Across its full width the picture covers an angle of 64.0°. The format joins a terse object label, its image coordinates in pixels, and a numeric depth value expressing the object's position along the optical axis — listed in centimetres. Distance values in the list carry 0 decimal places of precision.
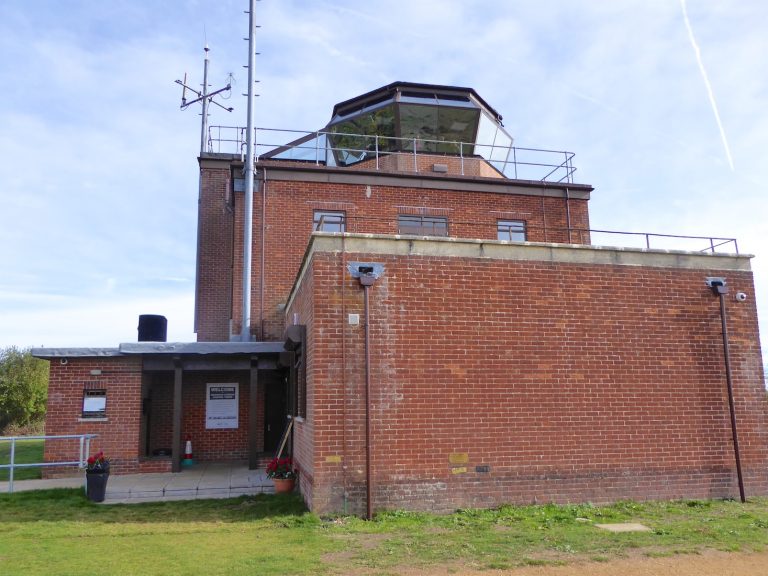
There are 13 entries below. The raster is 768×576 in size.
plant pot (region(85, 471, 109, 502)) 1068
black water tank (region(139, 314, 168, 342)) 1717
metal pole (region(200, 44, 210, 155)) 2184
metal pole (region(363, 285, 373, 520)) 880
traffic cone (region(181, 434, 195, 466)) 1483
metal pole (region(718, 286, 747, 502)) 1017
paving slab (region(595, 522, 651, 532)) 810
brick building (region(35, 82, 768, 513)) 916
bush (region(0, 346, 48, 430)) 2889
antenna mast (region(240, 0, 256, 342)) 1594
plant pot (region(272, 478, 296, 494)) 1105
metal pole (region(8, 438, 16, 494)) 1138
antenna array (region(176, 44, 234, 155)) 2386
